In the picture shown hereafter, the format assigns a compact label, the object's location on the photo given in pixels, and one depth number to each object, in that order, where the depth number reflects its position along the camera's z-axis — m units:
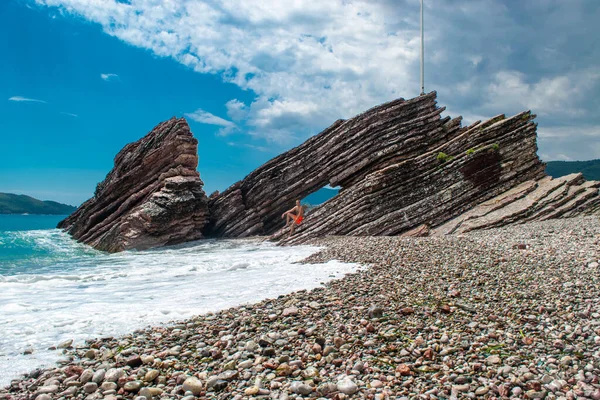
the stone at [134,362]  6.36
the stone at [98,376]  5.93
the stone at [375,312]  7.80
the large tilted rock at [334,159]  31.20
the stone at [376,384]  5.31
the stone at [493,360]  5.89
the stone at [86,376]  5.96
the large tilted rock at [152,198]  32.12
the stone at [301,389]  5.23
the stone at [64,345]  7.43
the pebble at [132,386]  5.59
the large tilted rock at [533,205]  24.19
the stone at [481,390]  5.15
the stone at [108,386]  5.67
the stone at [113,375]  5.92
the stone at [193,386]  5.46
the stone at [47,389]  5.70
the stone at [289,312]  8.24
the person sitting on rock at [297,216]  30.03
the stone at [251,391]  5.28
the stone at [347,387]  5.21
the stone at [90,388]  5.69
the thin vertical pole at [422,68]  34.34
